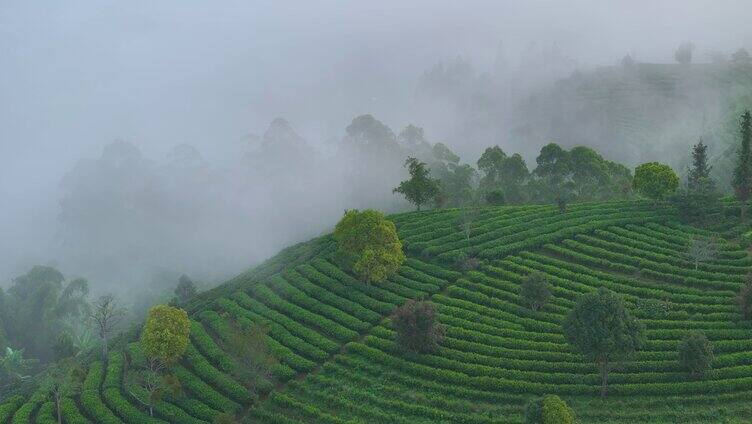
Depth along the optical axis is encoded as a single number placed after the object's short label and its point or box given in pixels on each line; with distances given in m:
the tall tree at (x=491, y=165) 109.57
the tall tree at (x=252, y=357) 52.21
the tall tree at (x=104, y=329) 62.47
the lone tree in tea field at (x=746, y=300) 51.94
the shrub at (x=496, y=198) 90.44
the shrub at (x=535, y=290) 56.85
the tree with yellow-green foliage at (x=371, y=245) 64.62
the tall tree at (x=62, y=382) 53.53
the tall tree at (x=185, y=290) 83.62
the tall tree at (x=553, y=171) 98.69
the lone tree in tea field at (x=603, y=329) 44.69
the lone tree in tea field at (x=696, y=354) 46.28
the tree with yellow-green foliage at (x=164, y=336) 54.19
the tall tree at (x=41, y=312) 91.12
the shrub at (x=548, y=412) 39.06
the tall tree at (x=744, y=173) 69.50
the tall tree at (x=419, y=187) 86.75
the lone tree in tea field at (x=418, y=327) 53.69
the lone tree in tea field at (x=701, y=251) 60.97
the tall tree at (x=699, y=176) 77.12
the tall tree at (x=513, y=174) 104.06
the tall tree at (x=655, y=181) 73.94
